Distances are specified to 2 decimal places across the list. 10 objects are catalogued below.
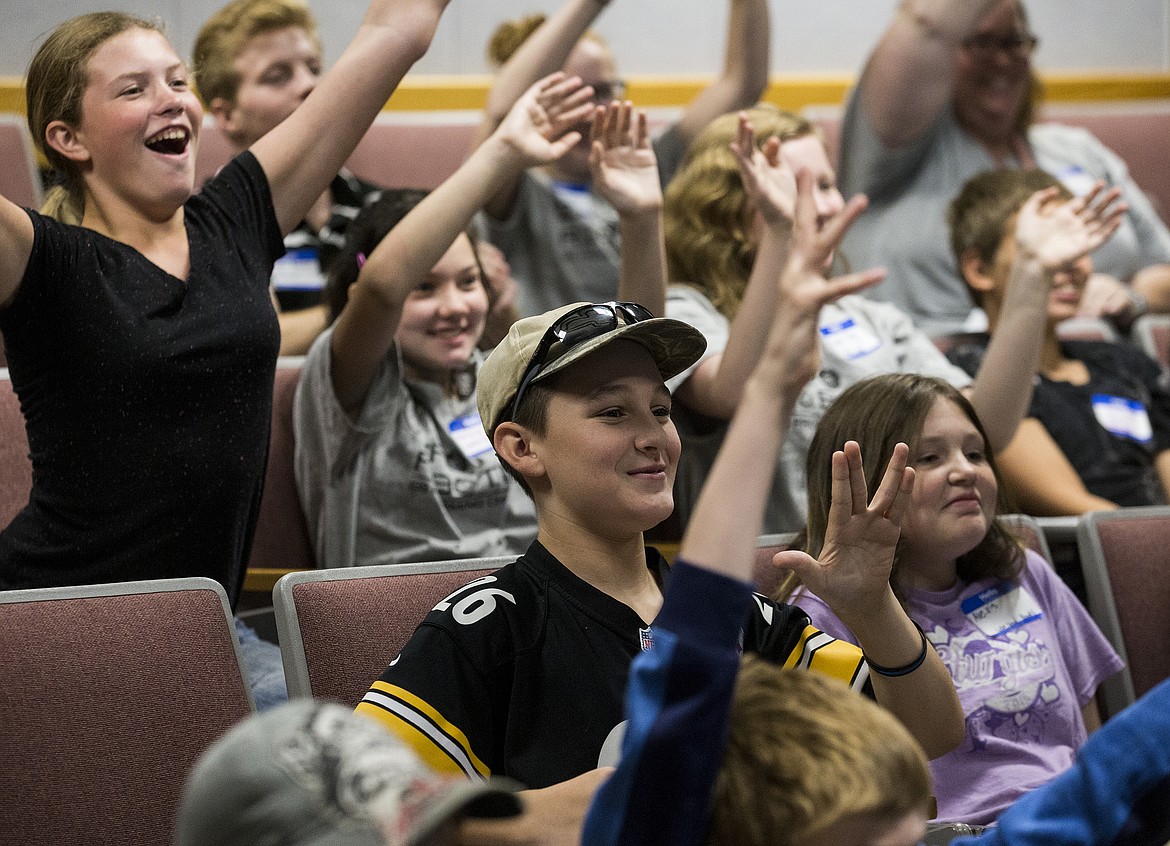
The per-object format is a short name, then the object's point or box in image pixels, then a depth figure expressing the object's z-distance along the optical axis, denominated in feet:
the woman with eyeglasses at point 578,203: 19.92
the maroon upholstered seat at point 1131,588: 13.47
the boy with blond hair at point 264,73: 17.98
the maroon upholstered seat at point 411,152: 22.86
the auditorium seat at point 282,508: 14.97
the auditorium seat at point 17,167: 20.63
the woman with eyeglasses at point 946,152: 21.07
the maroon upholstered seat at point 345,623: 10.56
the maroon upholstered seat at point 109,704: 9.71
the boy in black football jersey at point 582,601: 8.93
